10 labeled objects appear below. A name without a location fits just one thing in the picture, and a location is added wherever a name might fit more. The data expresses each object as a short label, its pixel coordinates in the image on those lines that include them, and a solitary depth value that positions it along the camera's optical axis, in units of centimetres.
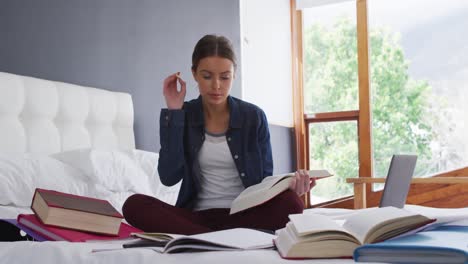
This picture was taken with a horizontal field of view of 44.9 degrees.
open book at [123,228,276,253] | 111
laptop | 222
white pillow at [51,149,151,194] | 240
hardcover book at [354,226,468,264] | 90
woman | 196
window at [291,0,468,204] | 466
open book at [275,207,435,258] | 103
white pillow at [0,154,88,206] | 201
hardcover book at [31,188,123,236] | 150
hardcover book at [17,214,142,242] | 144
